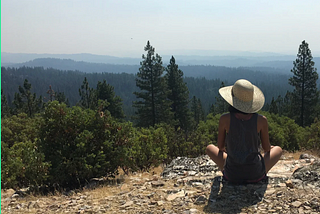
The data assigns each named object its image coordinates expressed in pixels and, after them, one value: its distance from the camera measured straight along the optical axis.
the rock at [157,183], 4.30
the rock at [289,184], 3.66
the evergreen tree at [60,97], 45.65
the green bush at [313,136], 10.35
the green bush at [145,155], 6.43
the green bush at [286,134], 13.29
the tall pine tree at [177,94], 30.11
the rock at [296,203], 3.14
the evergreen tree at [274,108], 39.44
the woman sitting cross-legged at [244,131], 3.43
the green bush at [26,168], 4.78
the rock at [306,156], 5.69
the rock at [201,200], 3.45
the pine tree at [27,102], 32.50
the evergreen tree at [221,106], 39.50
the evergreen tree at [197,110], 50.78
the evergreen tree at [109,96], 26.75
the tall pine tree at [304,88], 27.75
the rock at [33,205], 3.83
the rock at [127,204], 3.54
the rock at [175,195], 3.67
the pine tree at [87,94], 33.85
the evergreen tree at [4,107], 34.11
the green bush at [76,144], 4.98
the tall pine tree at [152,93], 27.11
